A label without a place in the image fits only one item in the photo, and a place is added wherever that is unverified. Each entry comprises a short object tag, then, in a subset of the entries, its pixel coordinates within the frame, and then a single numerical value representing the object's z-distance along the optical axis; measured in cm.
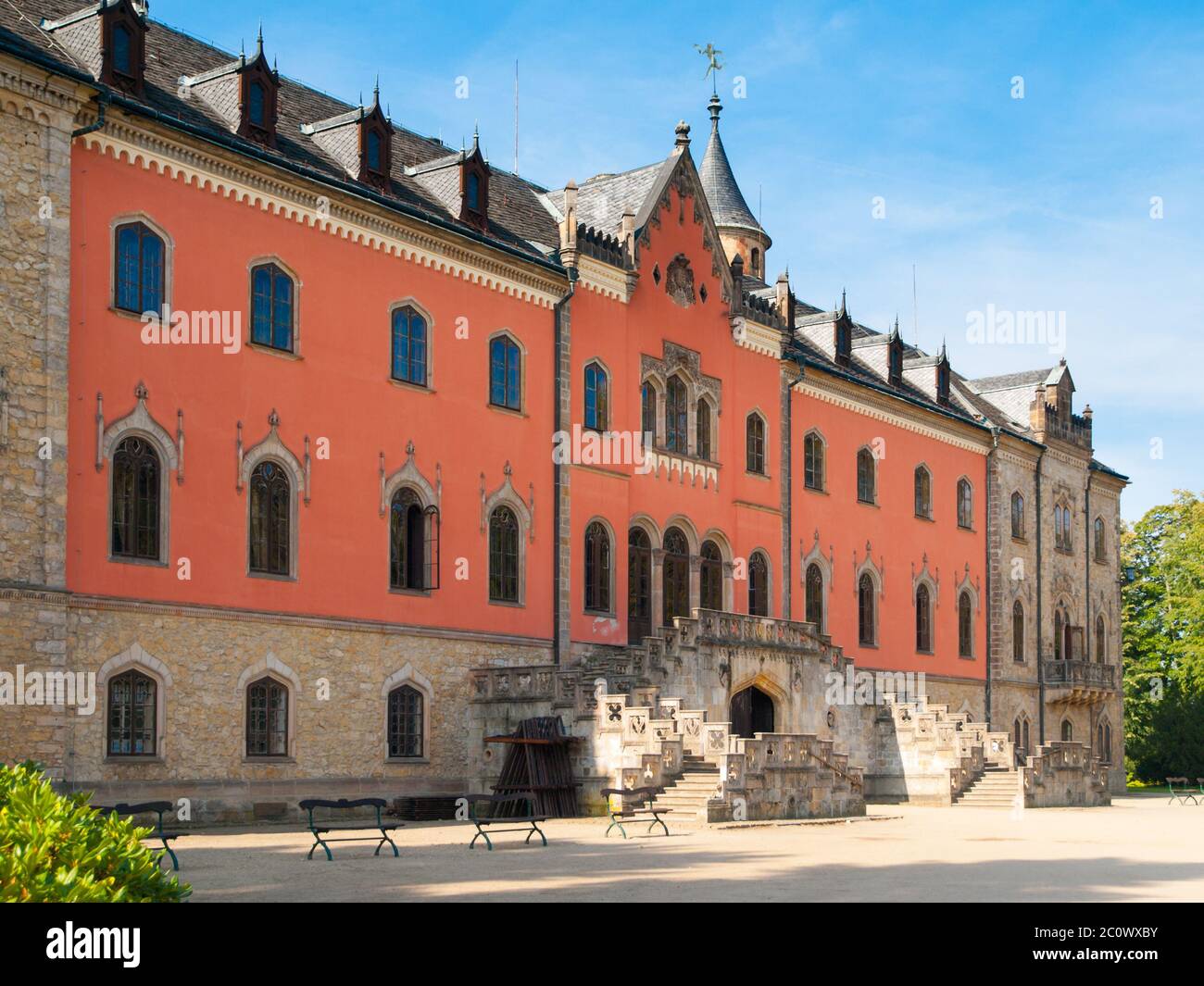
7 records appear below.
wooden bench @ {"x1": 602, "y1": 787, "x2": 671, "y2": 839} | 2532
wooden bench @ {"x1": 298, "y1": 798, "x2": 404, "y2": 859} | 1944
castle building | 2536
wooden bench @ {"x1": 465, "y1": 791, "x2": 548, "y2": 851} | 2214
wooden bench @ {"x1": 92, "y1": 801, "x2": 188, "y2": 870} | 1805
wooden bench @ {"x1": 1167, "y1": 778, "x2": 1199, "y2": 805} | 4877
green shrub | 935
